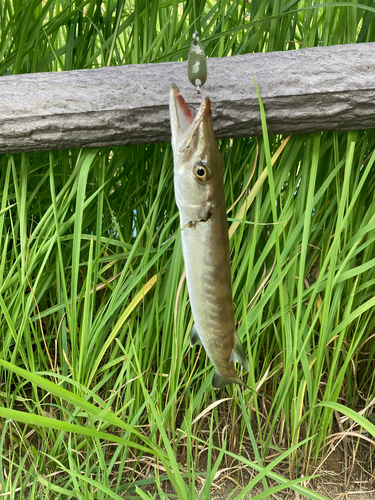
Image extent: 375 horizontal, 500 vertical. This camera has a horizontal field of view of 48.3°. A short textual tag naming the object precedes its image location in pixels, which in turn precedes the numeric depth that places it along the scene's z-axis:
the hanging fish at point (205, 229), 0.60
